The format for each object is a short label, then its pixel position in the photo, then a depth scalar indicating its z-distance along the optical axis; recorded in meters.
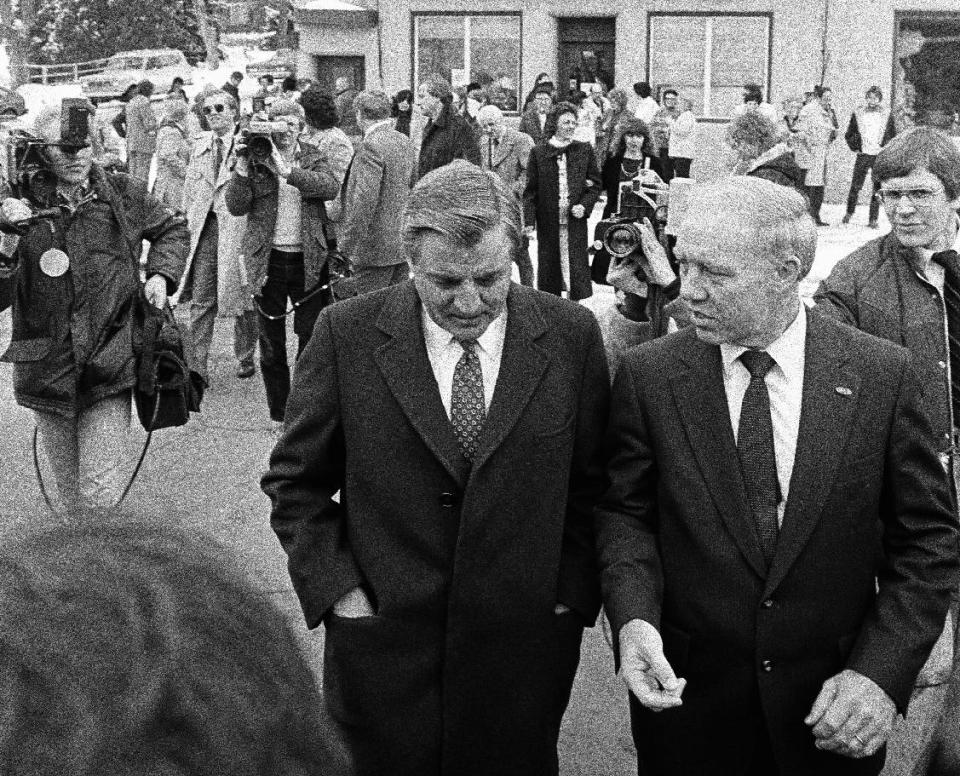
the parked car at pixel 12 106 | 16.70
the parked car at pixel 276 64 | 30.67
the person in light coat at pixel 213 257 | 9.91
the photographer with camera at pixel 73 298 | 5.74
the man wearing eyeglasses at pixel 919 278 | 4.27
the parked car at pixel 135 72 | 42.28
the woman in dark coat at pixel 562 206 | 12.98
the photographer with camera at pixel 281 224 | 8.97
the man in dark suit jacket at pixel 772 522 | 3.18
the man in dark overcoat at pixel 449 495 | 3.44
